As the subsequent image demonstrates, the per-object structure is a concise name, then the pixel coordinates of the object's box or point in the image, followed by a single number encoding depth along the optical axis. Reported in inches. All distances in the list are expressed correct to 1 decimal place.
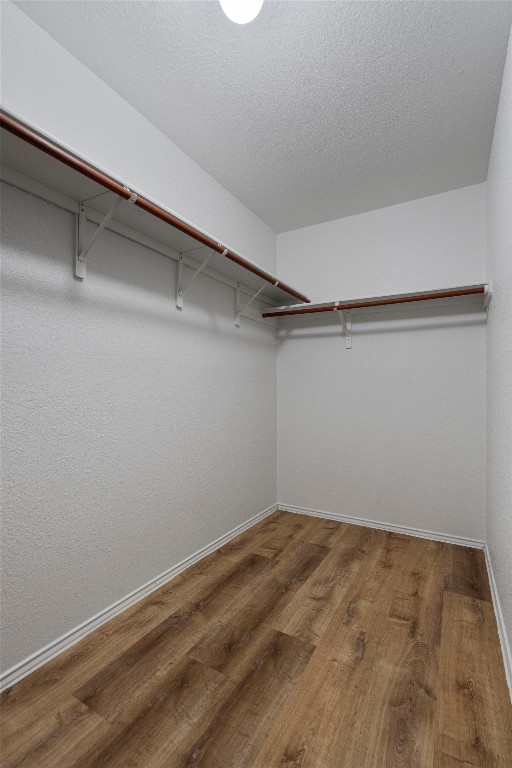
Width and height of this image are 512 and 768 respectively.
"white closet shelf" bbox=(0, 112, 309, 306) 42.6
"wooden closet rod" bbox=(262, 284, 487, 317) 82.8
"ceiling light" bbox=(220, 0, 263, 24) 44.8
